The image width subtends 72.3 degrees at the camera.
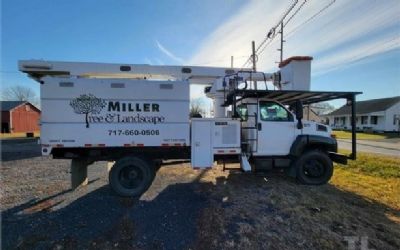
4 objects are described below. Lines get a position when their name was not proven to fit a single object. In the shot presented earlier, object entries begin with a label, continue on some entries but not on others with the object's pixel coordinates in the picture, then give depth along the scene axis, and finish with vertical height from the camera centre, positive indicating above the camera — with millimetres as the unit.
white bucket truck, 6738 +11
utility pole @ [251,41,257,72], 22505 +6235
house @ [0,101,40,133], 42000 +989
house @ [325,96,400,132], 43219 +1178
